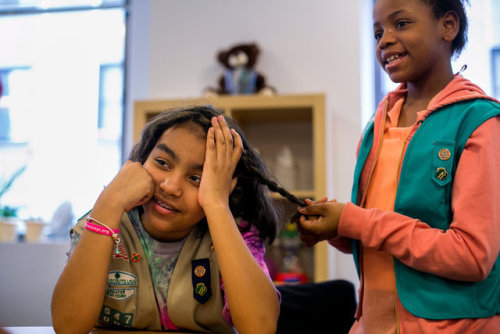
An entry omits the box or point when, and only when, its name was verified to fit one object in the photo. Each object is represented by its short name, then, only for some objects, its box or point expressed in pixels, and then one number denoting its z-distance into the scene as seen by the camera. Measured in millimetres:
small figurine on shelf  3016
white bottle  3049
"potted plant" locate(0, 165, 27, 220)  2902
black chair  1320
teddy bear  3158
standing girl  960
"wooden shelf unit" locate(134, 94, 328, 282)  2848
